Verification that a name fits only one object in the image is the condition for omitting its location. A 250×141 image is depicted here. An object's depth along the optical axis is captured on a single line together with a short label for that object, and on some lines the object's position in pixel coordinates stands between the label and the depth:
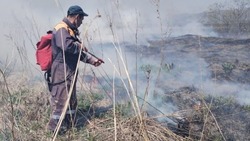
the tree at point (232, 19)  17.27
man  4.34
